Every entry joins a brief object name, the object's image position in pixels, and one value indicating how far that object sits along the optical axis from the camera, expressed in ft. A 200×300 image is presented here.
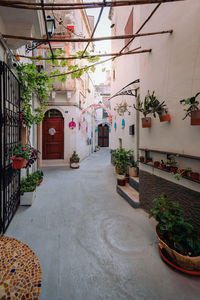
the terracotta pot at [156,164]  9.40
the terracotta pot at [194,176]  6.53
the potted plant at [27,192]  11.84
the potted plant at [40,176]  17.02
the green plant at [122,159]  16.25
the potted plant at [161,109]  8.45
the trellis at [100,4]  5.10
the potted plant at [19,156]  9.01
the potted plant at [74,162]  25.96
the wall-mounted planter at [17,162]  9.00
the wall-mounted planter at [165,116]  8.37
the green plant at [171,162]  8.01
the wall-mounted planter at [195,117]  6.00
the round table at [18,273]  2.53
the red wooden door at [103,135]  62.80
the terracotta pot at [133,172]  16.12
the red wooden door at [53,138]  27.55
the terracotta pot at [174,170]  7.80
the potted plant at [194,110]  6.04
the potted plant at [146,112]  9.87
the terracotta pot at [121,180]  15.29
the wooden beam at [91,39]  7.75
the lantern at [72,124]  27.37
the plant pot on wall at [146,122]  10.23
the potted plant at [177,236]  5.86
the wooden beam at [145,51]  10.26
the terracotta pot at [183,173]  7.06
